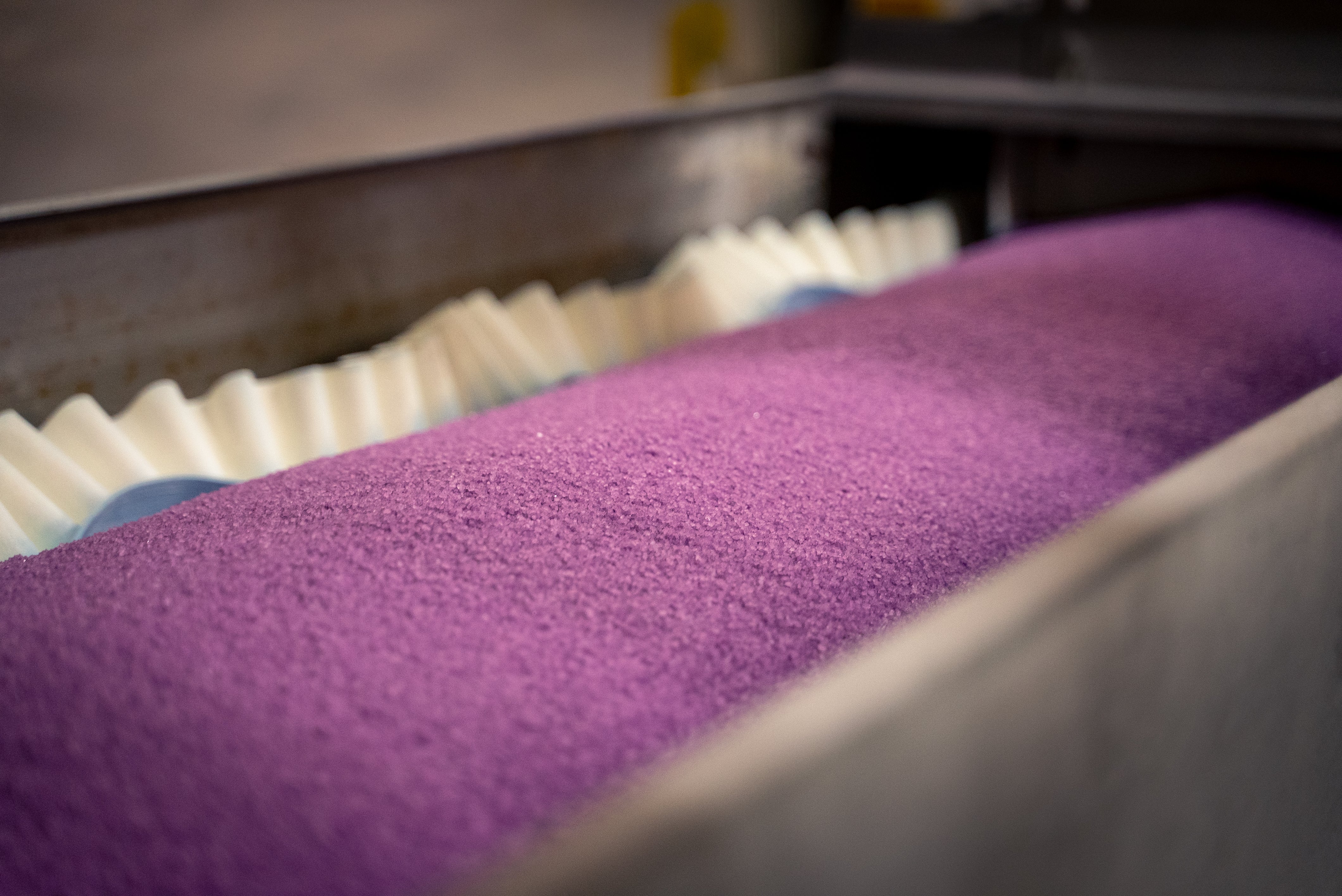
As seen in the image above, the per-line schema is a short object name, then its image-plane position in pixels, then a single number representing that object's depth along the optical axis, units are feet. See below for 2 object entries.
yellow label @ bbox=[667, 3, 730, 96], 4.60
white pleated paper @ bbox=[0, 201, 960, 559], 2.63
